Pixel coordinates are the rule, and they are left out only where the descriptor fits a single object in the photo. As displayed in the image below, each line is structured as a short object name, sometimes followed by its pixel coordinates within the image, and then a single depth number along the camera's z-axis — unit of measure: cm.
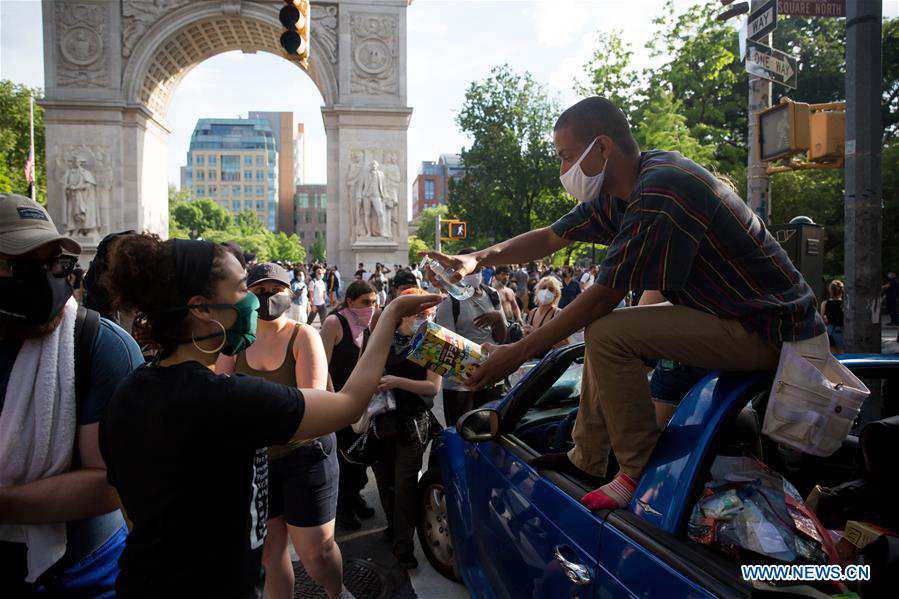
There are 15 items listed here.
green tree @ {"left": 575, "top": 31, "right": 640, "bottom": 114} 2714
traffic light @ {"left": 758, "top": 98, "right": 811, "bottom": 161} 700
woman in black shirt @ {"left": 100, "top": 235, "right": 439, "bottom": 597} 185
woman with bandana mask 509
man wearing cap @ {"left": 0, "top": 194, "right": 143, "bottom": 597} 196
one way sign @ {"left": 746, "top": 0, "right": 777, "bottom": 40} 729
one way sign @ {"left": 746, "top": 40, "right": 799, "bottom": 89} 778
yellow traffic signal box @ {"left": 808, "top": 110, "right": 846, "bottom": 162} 681
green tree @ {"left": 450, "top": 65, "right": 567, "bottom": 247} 3975
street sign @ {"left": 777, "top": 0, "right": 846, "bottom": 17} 677
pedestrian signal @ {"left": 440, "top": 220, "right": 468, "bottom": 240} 2255
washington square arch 2352
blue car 190
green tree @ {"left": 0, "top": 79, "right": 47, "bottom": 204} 4250
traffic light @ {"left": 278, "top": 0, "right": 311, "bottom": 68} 786
